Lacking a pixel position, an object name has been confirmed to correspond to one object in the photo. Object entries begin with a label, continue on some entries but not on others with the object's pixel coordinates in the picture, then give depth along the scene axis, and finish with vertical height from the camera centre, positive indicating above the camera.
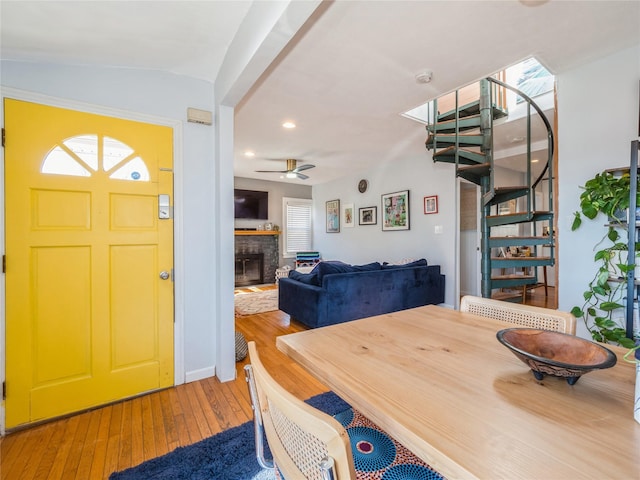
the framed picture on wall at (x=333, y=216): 6.60 +0.55
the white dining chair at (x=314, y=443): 0.48 -0.47
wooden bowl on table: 0.71 -0.33
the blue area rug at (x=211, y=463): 1.36 -1.11
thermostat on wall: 2.21 +0.97
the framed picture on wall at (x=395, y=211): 4.97 +0.50
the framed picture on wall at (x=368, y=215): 5.61 +0.47
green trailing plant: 1.91 -0.15
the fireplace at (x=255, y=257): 6.40 -0.40
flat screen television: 6.39 +0.80
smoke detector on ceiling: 2.28 +1.31
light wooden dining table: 0.50 -0.39
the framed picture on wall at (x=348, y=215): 6.18 +0.51
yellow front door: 1.69 -0.13
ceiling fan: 4.95 +1.21
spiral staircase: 3.00 +0.89
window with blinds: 7.06 +0.35
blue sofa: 3.22 -0.64
